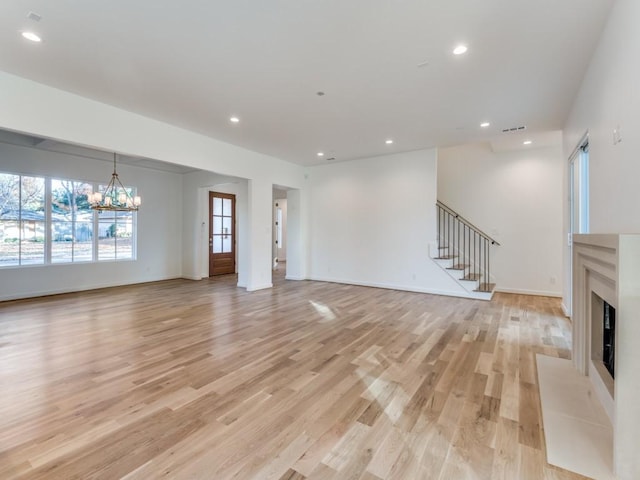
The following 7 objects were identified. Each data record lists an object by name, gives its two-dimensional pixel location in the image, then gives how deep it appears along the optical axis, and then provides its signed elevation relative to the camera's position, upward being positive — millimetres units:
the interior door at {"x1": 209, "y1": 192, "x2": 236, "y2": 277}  8852 +199
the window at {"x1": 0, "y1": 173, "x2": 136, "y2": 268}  5816 +312
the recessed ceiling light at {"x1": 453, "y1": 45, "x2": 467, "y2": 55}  2872 +1872
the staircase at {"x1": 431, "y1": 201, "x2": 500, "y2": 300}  6293 -175
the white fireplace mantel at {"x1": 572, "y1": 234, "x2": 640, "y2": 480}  1496 -587
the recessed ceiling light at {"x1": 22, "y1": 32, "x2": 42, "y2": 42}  2751 +1892
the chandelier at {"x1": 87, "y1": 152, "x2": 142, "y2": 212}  5656 +754
